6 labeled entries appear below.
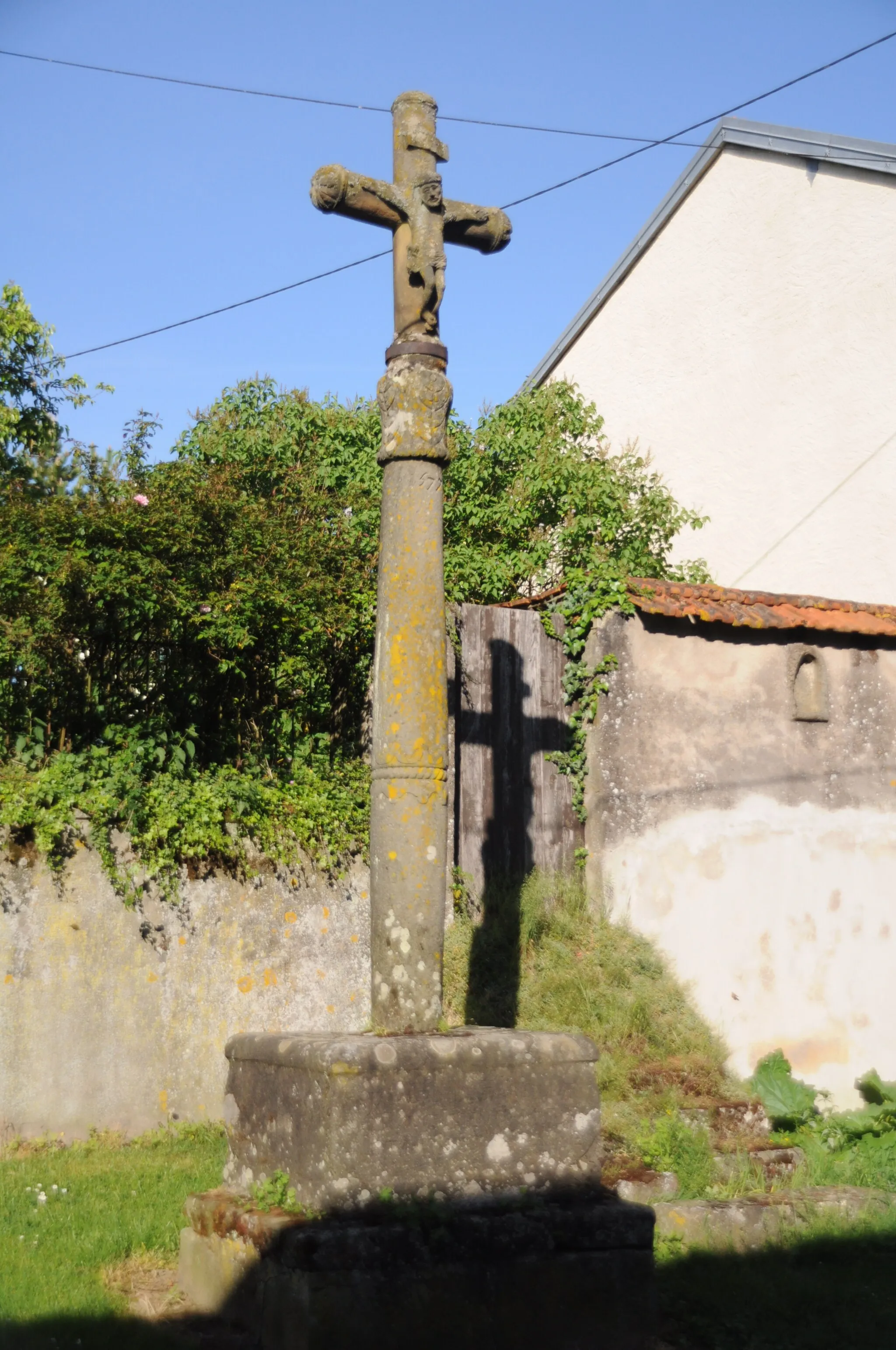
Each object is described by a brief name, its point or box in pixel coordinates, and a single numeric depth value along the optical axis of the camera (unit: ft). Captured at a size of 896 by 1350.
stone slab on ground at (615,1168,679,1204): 20.72
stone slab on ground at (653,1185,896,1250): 19.49
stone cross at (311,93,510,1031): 15.70
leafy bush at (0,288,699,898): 24.91
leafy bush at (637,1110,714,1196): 21.54
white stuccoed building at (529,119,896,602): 45.88
